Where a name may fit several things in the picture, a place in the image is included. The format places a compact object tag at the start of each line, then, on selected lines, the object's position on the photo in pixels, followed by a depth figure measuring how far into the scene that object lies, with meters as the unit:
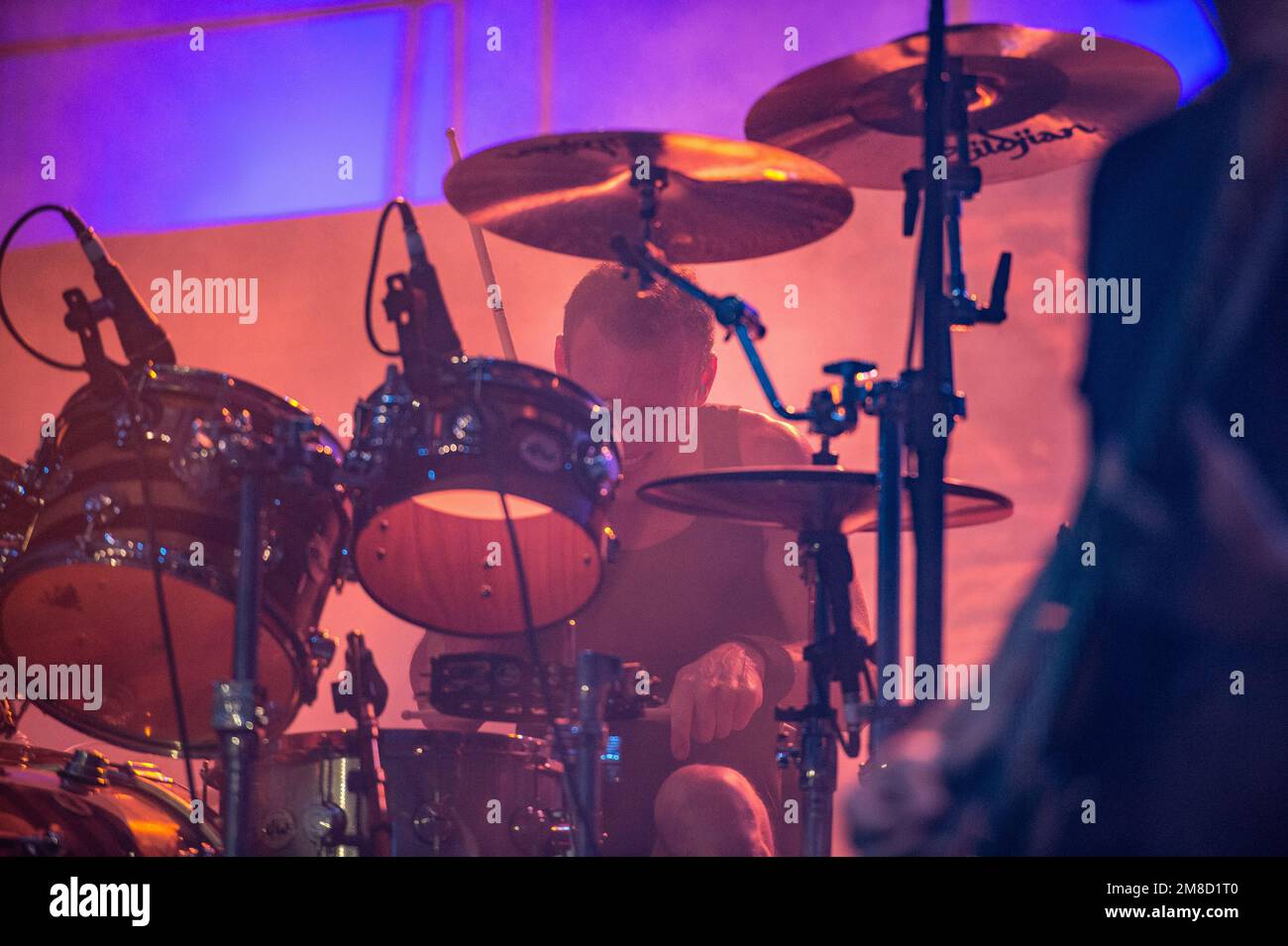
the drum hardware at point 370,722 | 4.28
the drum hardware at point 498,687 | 4.30
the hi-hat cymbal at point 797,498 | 4.27
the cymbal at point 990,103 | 4.39
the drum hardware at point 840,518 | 4.27
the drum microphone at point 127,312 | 4.25
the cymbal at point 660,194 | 4.38
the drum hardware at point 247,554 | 4.19
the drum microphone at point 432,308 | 4.27
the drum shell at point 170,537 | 4.24
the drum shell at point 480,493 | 4.26
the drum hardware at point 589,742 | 4.26
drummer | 4.47
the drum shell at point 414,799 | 4.29
